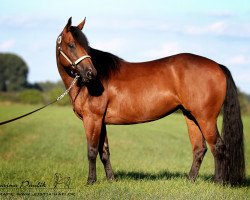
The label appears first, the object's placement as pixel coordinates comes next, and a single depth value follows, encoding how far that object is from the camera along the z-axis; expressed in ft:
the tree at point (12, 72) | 376.07
